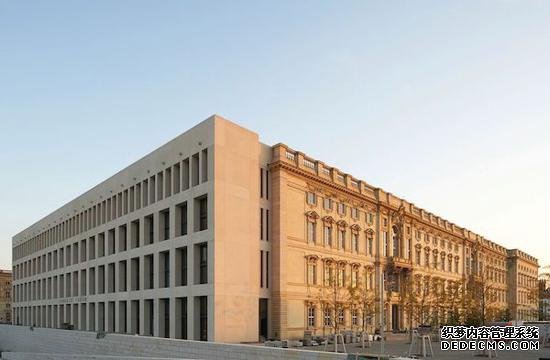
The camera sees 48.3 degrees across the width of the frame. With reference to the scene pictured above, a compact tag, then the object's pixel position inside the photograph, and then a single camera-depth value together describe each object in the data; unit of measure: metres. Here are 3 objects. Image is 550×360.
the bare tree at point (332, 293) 55.16
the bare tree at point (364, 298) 51.54
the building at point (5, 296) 152.12
